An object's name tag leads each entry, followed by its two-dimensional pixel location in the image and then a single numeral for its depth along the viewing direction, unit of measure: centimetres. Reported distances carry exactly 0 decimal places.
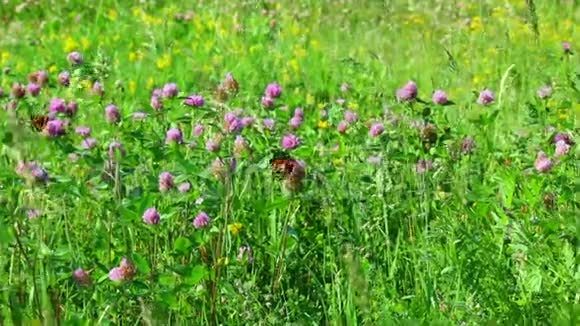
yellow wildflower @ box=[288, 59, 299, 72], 954
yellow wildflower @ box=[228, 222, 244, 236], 459
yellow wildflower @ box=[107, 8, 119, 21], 1206
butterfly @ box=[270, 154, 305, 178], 439
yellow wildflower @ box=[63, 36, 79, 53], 1048
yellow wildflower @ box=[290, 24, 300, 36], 1115
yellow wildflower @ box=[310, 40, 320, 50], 1049
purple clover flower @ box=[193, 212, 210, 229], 432
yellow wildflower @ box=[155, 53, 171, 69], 959
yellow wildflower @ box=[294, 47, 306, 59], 998
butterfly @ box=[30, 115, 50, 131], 478
